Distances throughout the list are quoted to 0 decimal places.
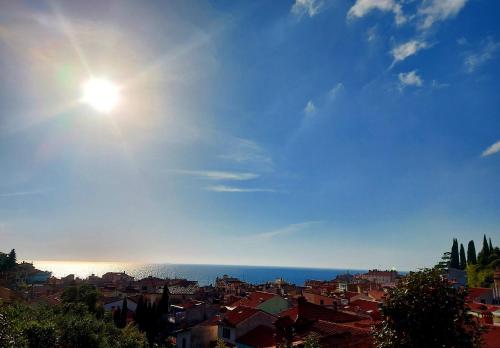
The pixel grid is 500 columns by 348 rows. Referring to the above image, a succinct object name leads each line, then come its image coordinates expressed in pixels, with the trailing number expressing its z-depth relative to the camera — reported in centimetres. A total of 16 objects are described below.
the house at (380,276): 16438
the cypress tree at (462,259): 12246
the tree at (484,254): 8962
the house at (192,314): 5856
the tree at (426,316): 1253
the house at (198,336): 4819
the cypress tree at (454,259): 12544
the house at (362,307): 4800
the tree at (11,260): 12519
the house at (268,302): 5282
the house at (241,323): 4038
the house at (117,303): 7281
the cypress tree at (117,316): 6261
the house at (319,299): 5962
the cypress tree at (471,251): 11391
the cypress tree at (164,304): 6757
